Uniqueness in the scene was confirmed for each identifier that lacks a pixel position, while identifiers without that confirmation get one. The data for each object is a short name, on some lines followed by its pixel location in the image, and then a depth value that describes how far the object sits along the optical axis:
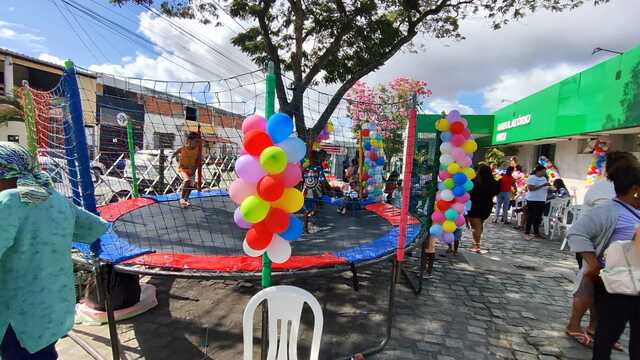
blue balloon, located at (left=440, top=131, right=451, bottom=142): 4.11
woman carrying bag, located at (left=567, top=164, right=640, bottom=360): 1.91
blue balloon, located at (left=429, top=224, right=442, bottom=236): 4.10
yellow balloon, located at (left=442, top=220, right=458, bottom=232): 4.16
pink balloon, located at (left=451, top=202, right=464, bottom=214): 4.16
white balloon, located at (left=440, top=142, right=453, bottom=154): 4.11
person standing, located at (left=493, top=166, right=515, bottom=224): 7.66
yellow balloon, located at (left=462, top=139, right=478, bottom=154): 4.09
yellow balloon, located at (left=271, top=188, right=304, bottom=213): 1.89
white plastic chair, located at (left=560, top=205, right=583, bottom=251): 6.11
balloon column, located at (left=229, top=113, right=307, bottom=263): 1.78
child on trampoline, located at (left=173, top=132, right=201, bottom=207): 5.53
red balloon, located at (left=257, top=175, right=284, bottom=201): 1.78
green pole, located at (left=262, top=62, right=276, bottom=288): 1.88
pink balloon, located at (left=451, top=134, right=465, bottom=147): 4.05
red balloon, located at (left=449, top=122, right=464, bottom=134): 4.05
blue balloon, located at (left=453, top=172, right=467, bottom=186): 4.06
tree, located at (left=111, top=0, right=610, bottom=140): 6.08
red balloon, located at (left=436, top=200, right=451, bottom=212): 4.17
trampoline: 2.74
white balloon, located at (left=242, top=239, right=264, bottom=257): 1.91
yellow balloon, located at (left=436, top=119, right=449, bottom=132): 4.06
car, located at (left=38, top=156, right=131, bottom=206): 7.12
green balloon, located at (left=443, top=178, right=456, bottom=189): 4.13
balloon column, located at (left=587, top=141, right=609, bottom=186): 6.68
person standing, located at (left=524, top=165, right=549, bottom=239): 6.54
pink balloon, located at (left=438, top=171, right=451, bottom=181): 4.17
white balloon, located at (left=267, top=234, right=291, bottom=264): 1.96
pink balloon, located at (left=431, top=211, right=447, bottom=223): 4.20
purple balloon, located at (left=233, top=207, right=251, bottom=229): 1.94
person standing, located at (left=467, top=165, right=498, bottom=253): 5.16
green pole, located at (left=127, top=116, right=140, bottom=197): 6.07
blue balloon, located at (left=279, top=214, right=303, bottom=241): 1.97
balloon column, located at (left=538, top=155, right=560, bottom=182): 9.03
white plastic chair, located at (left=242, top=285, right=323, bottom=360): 1.83
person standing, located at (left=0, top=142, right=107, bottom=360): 1.40
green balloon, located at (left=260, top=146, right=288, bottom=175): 1.72
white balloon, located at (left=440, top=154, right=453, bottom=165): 4.14
